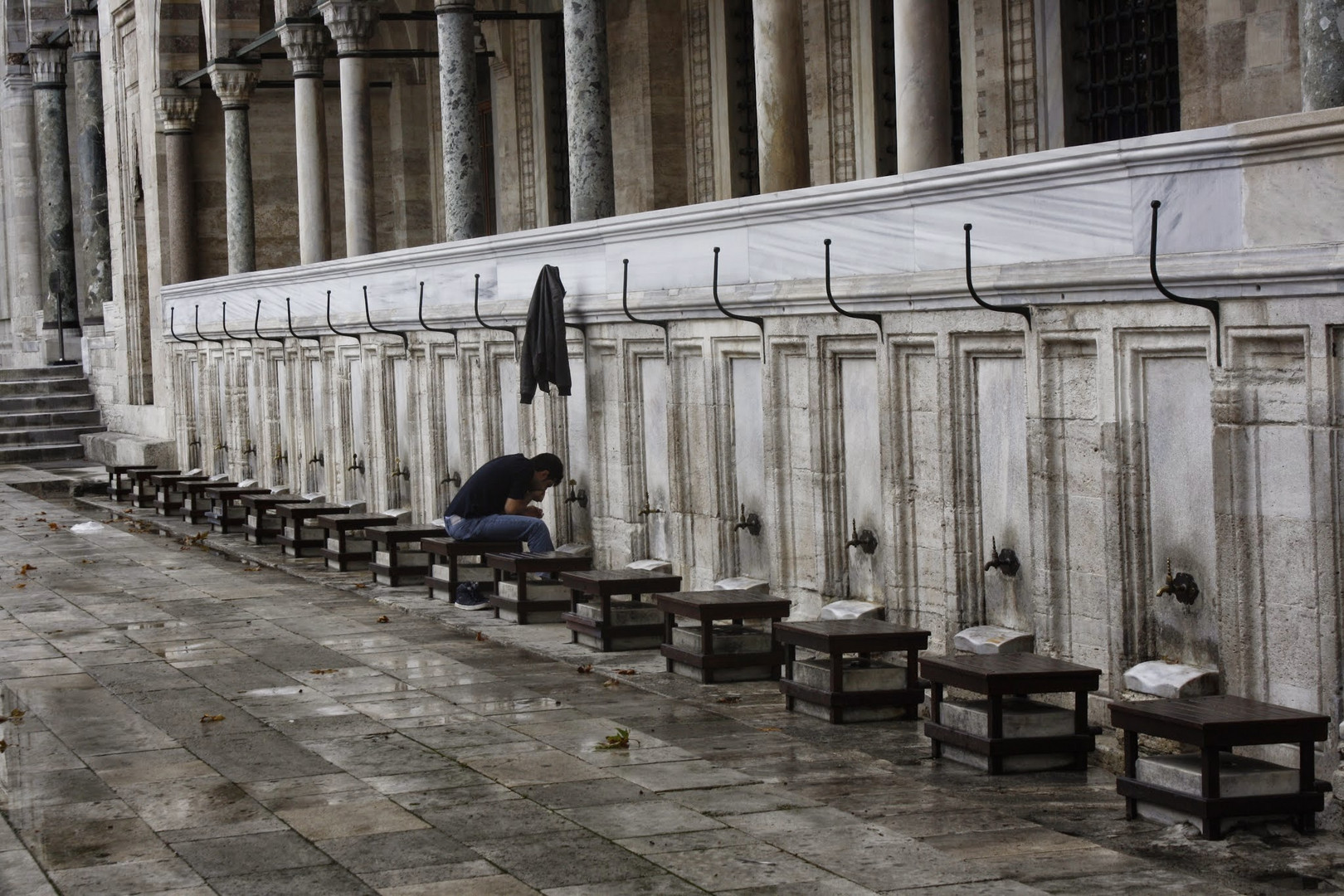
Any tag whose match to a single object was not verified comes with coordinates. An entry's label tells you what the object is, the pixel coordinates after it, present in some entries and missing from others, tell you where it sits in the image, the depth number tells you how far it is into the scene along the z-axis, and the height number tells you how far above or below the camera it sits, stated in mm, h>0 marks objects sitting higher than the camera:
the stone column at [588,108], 15070 +1930
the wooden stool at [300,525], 17375 -1360
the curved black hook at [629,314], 12164 +277
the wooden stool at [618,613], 11430 -1490
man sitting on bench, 13430 -956
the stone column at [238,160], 24203 +2656
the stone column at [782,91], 12836 +1699
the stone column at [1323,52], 8047 +1145
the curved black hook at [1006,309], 8781 +160
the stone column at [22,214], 37688 +3237
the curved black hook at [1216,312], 7609 +94
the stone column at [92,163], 33094 +3675
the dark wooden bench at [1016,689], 7922 -1392
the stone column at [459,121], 17609 +2175
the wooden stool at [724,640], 10258 -1499
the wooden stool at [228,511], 19578 -1406
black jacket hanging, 12883 +131
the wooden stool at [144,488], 22844 -1303
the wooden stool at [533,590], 12680 -1474
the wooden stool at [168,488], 21891 -1240
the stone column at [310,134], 21844 +2631
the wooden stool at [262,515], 18250 -1334
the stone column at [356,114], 20203 +2666
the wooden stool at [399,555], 14961 -1441
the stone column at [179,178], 26562 +2690
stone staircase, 31562 -552
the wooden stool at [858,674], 9070 -1508
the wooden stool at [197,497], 20688 -1284
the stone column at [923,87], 11656 +1543
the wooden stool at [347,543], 16047 -1443
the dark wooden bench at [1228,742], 6801 -1411
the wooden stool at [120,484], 24188 -1332
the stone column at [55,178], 35781 +3704
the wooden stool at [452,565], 13562 -1419
